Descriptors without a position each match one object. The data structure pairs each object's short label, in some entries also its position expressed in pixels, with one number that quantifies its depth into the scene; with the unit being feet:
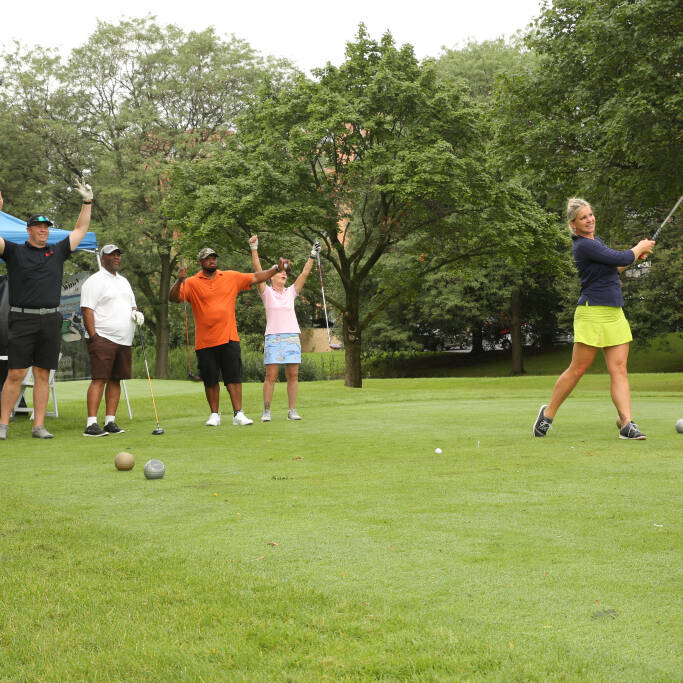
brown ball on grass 20.97
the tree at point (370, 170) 70.38
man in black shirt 30.40
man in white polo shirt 32.53
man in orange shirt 33.58
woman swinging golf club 25.44
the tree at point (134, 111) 106.01
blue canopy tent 38.45
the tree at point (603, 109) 57.88
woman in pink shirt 35.55
